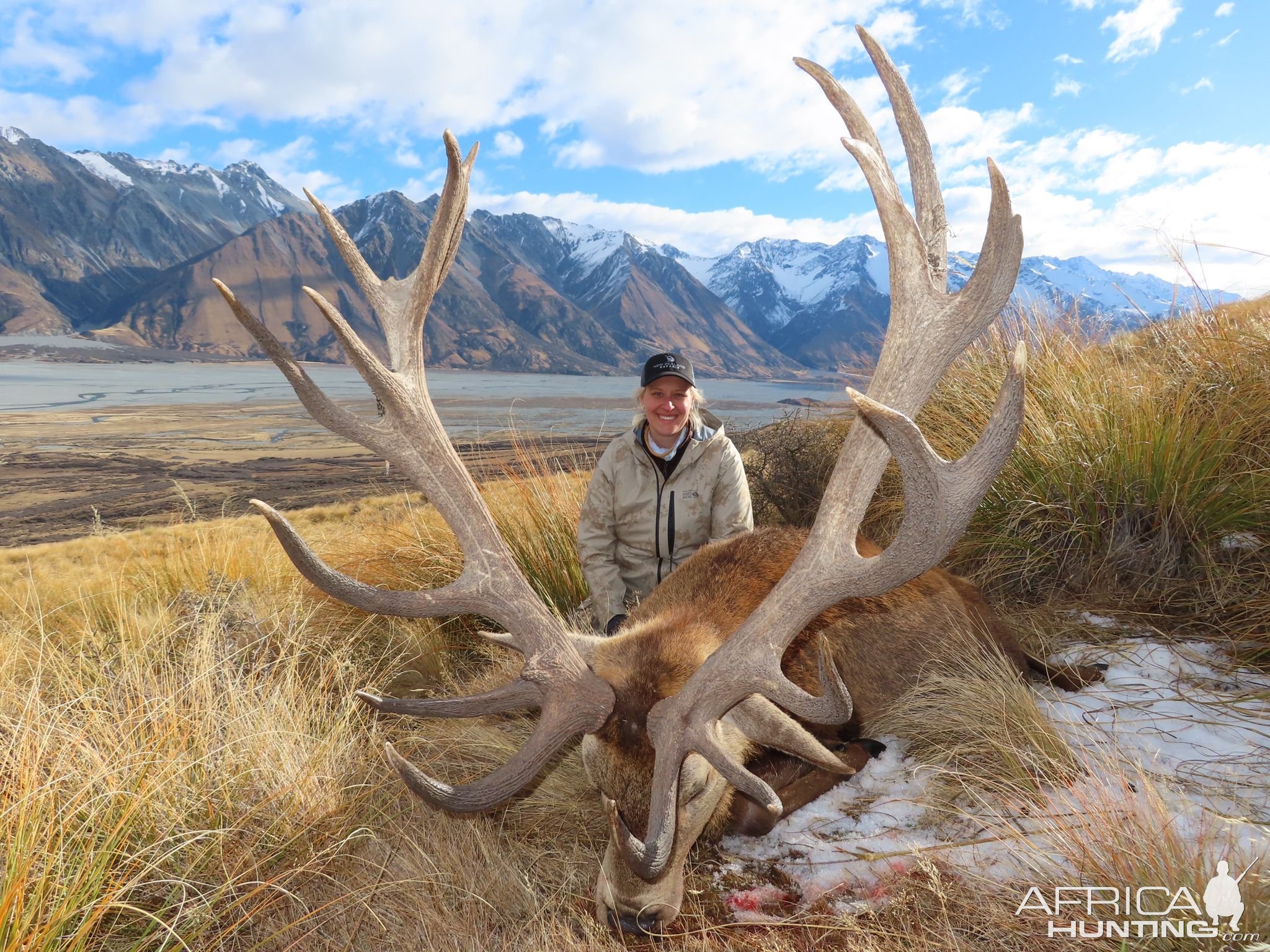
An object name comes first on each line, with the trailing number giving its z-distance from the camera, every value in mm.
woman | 4457
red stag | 2191
